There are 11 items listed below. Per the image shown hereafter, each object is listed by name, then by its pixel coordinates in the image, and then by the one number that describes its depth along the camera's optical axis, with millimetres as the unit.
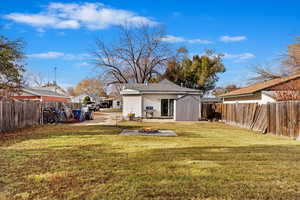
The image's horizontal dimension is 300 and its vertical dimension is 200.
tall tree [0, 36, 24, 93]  12992
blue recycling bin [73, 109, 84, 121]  18302
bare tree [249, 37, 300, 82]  17580
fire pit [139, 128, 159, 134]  10260
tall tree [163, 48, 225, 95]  32781
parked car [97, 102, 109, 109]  54062
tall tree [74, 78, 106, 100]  61944
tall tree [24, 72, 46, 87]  51362
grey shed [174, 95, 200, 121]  18703
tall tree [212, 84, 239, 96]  41006
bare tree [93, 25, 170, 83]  33750
